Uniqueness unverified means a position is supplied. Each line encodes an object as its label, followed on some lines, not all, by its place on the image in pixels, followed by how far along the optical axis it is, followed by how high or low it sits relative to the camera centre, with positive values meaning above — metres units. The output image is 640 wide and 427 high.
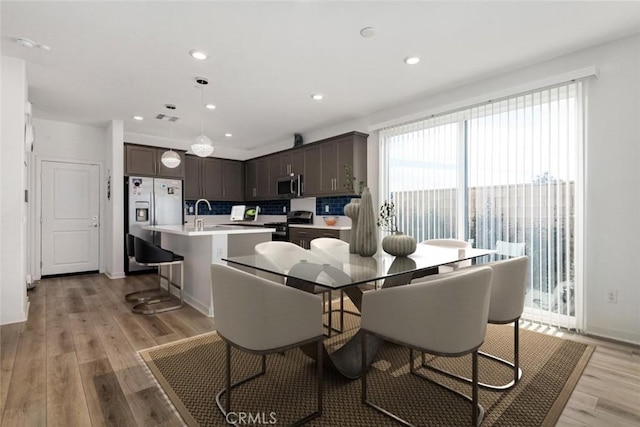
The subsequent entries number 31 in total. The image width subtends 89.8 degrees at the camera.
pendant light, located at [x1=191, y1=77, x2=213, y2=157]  3.91 +0.81
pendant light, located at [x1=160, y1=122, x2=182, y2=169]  4.50 +0.75
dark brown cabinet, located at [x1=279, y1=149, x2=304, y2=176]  5.64 +0.91
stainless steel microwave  5.64 +0.48
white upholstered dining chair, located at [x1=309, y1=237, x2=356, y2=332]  2.74 -0.32
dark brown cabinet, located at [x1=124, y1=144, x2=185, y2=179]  5.42 +0.87
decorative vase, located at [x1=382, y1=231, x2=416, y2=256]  2.16 -0.23
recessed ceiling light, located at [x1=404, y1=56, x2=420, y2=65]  2.99 +1.44
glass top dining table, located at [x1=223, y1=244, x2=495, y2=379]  1.57 -0.31
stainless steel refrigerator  5.29 +0.12
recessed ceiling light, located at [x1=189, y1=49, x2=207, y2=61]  2.87 +1.44
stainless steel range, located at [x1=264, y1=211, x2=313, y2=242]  5.56 -0.19
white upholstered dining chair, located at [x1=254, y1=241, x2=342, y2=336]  1.97 -0.31
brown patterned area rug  1.66 -1.06
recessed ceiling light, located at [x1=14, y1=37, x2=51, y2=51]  2.70 +1.46
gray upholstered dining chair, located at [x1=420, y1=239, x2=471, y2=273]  2.93 -0.30
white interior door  5.05 -0.08
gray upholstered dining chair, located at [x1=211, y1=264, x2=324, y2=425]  1.48 -0.50
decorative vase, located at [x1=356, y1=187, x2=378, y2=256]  2.25 -0.13
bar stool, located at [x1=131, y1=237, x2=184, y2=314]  3.42 -0.54
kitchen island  3.28 -0.44
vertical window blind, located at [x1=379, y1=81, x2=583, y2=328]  2.94 +0.30
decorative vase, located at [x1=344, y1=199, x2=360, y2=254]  2.31 -0.03
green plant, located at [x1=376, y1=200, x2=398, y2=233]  4.31 -0.02
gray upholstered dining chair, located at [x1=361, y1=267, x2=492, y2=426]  1.44 -0.49
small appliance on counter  6.38 -0.02
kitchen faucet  3.89 -0.15
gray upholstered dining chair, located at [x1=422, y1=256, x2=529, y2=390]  1.95 -0.51
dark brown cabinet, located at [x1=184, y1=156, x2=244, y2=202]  6.47 +0.70
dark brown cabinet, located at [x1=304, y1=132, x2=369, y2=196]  4.70 +0.75
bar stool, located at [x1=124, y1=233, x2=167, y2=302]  3.78 -1.02
